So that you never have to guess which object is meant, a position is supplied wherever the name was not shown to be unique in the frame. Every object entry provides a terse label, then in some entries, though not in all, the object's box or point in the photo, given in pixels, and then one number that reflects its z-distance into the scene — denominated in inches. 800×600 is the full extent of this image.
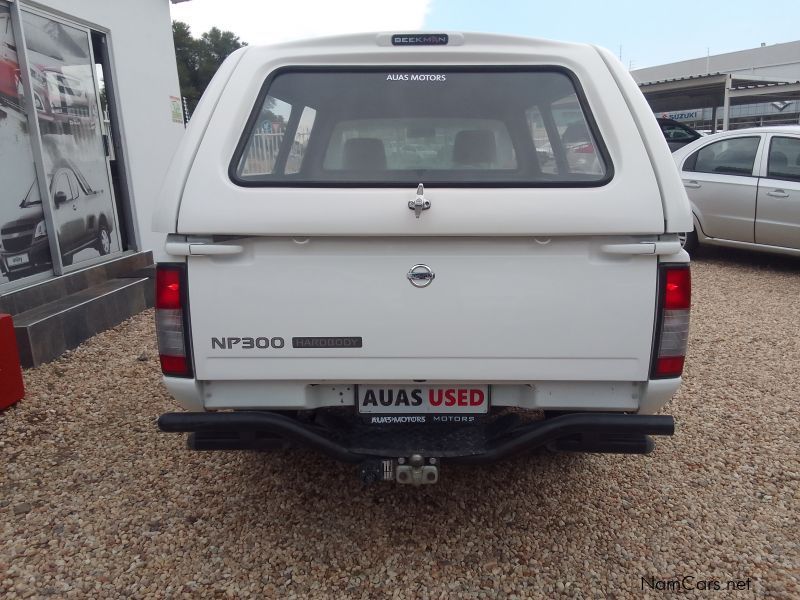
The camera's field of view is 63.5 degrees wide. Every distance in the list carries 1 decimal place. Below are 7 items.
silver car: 292.2
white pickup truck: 90.8
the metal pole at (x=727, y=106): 507.4
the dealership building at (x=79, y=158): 211.6
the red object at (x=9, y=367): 160.6
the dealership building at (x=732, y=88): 531.8
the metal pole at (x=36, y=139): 215.8
